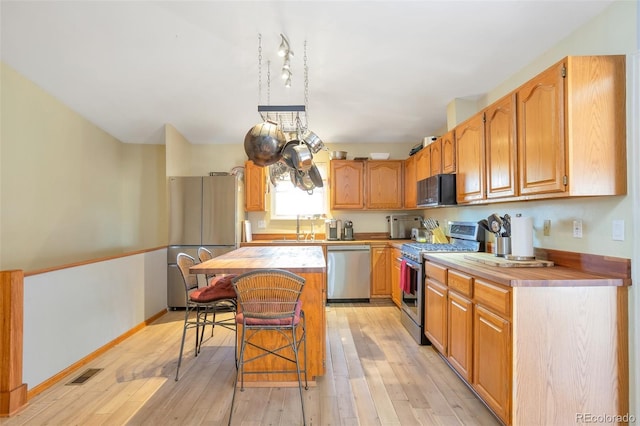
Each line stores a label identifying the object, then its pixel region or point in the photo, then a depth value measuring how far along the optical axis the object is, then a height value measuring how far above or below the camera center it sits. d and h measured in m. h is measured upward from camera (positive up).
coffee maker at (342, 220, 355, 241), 5.07 -0.23
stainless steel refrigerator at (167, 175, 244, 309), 4.39 +0.05
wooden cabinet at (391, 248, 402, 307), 4.29 -0.83
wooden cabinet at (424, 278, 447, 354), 2.66 -0.87
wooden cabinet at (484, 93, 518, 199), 2.22 +0.52
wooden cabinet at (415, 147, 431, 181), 3.96 +0.71
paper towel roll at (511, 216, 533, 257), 2.28 -0.14
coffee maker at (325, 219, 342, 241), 5.02 -0.20
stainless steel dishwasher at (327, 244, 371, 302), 4.65 -0.86
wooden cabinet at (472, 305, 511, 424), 1.78 -0.88
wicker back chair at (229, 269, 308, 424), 2.02 -0.54
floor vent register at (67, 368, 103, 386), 2.48 -1.29
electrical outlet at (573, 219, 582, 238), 2.04 -0.07
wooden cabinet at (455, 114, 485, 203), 2.68 +0.52
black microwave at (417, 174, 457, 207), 3.26 +0.29
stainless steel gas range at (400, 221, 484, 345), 3.15 -0.49
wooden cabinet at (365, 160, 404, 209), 4.95 +0.51
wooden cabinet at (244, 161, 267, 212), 4.91 +0.46
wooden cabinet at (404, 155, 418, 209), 4.54 +0.51
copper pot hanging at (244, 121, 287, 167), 2.38 +0.57
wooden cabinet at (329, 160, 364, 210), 4.95 +0.53
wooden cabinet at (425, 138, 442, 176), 3.59 +0.72
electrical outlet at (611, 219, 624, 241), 1.77 -0.07
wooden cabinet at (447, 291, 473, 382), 2.23 -0.87
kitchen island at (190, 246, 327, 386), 2.38 -0.83
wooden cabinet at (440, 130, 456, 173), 3.26 +0.69
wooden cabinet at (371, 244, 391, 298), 4.69 -0.80
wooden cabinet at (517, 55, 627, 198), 1.73 +0.51
